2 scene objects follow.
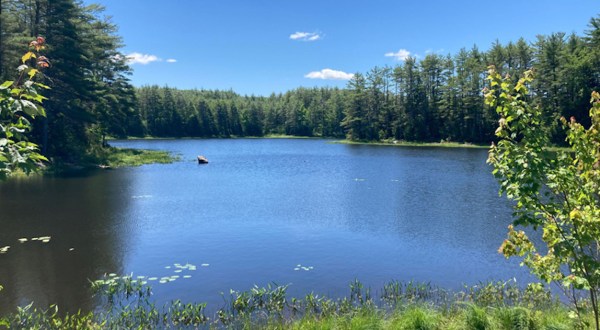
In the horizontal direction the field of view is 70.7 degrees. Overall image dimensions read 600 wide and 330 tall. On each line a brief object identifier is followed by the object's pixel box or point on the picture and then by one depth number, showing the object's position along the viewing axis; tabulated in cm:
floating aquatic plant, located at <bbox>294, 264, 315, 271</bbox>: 1533
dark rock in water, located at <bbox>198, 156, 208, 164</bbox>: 5591
